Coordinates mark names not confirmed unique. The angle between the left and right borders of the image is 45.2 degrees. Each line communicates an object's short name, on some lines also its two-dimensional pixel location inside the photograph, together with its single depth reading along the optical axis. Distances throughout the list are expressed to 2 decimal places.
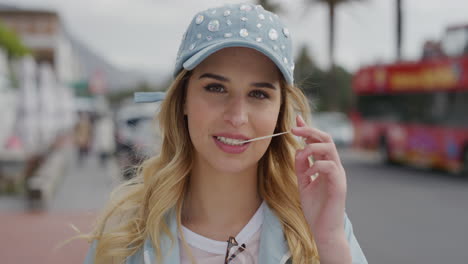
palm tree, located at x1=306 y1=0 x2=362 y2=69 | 28.03
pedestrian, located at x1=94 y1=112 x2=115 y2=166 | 15.33
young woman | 1.68
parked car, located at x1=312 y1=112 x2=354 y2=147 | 24.27
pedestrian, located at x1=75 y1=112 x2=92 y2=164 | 16.34
